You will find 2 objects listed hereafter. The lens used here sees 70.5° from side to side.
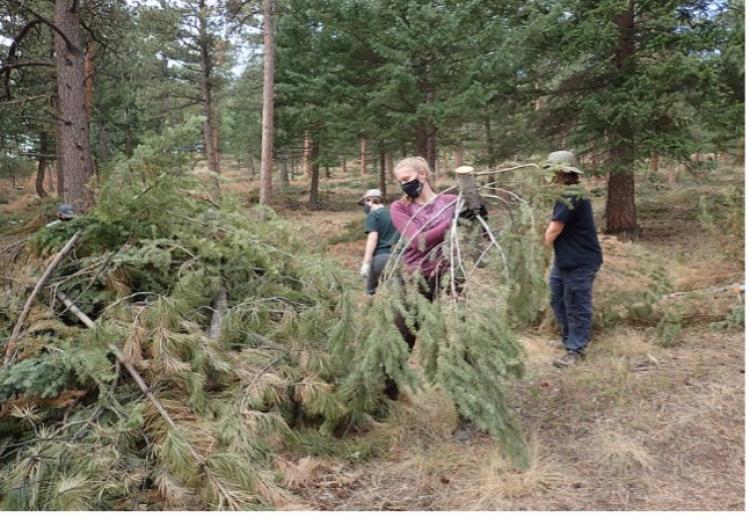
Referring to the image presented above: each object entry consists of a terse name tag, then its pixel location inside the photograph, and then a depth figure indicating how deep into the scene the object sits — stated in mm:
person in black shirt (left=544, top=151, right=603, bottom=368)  4268
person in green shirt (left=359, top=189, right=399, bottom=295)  4220
